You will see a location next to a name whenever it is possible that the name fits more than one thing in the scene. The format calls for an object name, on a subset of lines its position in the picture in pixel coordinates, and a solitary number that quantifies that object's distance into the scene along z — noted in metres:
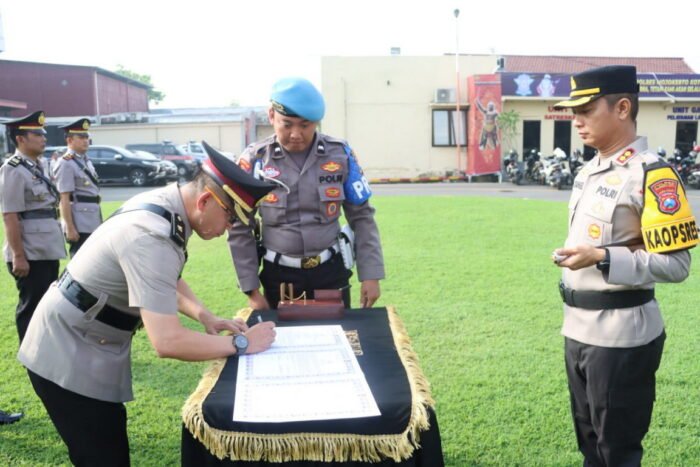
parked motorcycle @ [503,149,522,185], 19.14
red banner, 21.69
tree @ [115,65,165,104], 62.27
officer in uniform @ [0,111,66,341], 3.91
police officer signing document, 1.61
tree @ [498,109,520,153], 21.77
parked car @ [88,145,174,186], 19.48
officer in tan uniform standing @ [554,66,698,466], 1.93
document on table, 1.49
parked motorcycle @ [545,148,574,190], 16.52
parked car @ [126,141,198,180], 21.76
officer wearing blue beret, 2.67
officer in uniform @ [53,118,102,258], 5.30
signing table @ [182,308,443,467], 1.46
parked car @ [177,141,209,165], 22.87
